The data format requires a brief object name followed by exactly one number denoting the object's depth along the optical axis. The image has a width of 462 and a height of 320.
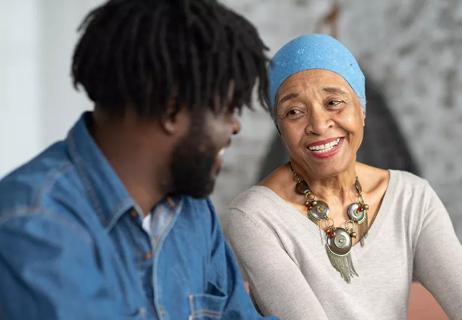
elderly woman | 1.34
